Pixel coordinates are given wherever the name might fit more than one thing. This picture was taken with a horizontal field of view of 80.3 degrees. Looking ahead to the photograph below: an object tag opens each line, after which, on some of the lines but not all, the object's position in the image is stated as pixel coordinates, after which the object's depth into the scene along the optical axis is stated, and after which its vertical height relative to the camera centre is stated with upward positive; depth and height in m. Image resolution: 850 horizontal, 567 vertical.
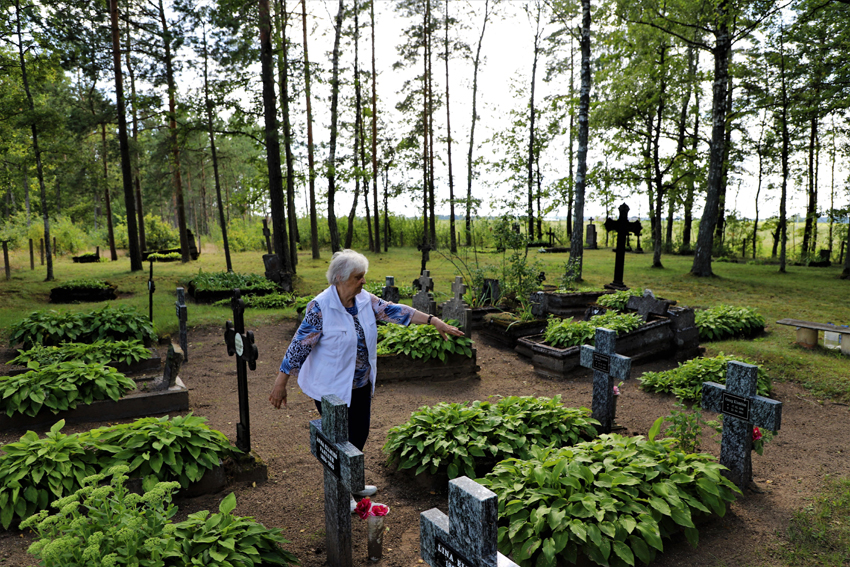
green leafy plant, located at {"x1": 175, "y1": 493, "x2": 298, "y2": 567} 2.59 -1.64
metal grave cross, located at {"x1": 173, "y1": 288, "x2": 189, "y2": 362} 8.26 -1.41
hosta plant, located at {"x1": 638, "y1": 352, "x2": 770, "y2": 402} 6.08 -1.93
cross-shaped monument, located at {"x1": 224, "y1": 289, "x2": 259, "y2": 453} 4.19 -1.02
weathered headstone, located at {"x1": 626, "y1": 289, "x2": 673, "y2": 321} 8.69 -1.36
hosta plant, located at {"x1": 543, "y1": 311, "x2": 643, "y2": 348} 7.85 -1.60
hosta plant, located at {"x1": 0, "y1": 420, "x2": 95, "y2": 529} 3.29 -1.62
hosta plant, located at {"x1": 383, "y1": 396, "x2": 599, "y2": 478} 4.10 -1.76
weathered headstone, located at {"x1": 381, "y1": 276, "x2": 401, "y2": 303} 10.45 -1.29
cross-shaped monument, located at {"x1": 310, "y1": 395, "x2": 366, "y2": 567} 2.85 -1.38
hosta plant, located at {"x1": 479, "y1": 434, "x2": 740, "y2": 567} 2.88 -1.71
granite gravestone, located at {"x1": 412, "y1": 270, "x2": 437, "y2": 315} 9.56 -1.39
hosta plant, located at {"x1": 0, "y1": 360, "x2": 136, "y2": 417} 5.02 -1.58
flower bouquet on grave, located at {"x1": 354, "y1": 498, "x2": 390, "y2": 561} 3.07 -1.79
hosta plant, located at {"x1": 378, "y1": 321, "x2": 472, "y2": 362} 7.32 -1.68
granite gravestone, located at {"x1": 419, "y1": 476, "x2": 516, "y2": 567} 1.79 -1.13
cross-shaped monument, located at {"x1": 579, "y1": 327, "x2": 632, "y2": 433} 5.26 -1.51
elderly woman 3.33 -0.74
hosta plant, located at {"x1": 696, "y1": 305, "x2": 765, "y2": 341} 8.83 -1.71
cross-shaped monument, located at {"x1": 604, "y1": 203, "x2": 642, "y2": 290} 13.24 -0.10
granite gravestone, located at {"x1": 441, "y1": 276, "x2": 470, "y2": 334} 7.58 -1.30
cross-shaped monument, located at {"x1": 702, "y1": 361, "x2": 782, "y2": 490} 3.90 -1.49
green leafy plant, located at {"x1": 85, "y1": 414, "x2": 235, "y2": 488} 3.61 -1.59
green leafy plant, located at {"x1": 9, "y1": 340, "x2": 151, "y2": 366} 6.29 -1.55
